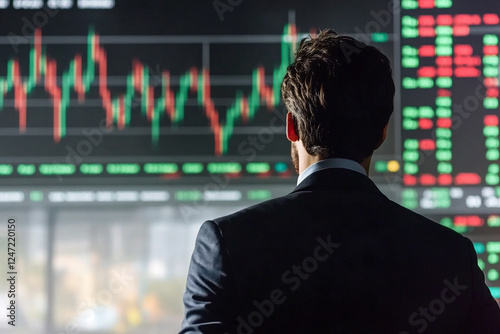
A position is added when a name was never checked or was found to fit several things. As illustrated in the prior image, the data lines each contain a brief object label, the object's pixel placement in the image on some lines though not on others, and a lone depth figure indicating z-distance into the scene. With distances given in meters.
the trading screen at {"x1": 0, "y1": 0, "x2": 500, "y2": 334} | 3.72
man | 1.89
